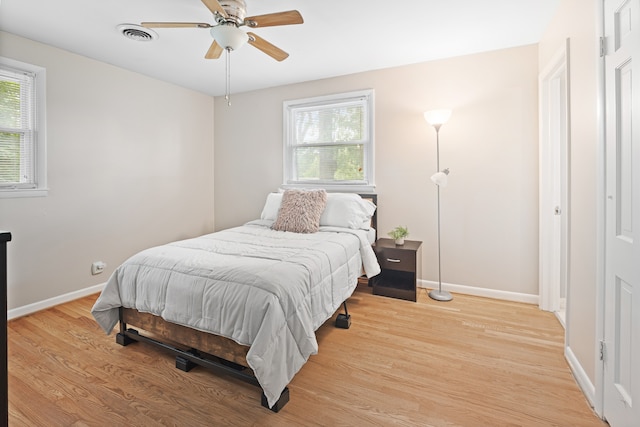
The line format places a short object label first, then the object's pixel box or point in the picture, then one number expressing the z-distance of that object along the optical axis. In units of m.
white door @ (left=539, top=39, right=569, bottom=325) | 2.80
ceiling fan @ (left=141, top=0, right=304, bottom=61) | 2.08
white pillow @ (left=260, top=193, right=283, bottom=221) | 3.67
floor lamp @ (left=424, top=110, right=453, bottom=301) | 3.15
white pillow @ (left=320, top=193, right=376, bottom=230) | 3.32
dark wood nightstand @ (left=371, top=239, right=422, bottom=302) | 3.17
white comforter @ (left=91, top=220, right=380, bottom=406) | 1.64
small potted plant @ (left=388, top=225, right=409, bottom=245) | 3.37
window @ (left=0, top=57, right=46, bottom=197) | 2.79
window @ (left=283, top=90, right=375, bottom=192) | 3.82
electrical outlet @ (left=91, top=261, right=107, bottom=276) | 3.44
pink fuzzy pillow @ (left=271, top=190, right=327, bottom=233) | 3.21
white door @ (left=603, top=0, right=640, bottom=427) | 1.30
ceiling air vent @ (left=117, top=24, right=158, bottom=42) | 2.68
